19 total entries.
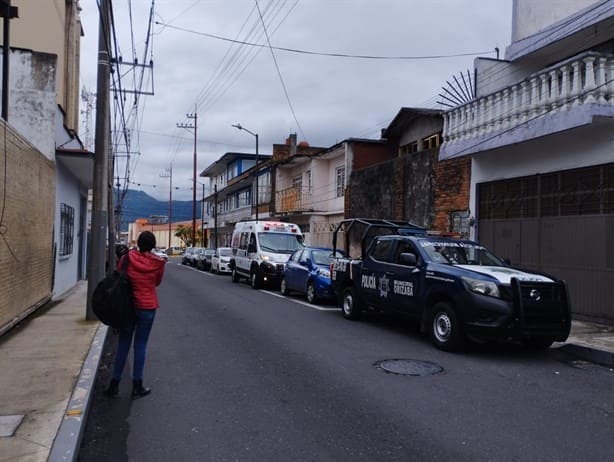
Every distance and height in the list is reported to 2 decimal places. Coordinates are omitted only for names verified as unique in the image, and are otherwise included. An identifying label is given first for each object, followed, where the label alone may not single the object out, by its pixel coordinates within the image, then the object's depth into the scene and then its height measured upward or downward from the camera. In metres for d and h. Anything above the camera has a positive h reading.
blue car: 15.20 -0.98
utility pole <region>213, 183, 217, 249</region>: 51.96 +1.17
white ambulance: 20.09 -0.44
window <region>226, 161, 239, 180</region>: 52.03 +6.13
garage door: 11.72 +0.33
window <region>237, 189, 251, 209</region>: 46.27 +3.14
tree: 77.94 +0.19
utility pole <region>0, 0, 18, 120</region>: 9.16 +2.60
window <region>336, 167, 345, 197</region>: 28.00 +2.81
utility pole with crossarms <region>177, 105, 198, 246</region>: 51.05 +4.86
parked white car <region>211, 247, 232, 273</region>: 29.97 -1.27
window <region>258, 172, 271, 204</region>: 39.03 +3.41
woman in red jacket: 6.06 -0.71
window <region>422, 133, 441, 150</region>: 21.17 +3.73
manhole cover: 7.49 -1.69
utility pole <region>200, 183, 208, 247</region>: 60.78 +1.10
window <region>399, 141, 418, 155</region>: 23.50 +3.84
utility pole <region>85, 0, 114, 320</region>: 10.66 +1.23
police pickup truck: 8.29 -0.79
